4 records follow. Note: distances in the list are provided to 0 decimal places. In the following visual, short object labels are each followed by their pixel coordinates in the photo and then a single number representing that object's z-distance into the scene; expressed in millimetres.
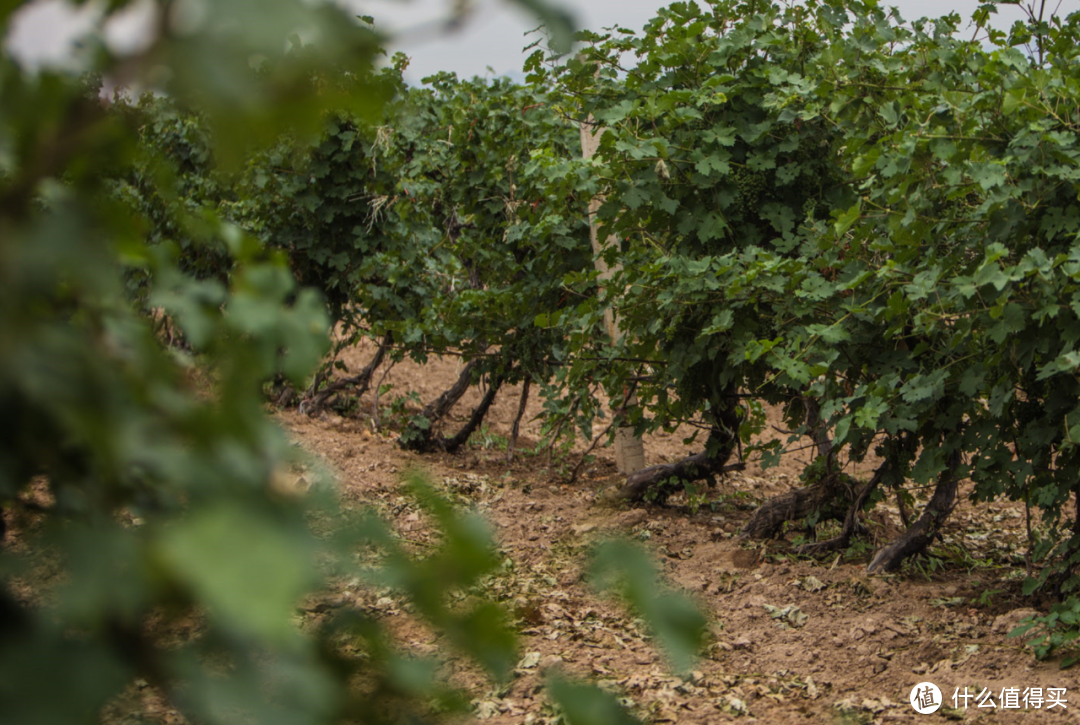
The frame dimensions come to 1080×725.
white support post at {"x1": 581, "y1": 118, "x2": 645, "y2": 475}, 11609
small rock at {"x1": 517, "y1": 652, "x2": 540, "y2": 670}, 6074
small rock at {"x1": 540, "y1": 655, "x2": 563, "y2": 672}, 5860
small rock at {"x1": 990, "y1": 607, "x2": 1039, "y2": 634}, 6355
